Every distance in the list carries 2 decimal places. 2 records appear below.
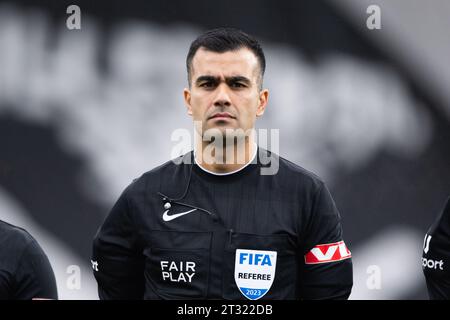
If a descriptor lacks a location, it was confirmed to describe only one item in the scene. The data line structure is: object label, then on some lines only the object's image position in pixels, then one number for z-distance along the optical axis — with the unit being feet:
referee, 15.71
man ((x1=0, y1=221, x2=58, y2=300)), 16.16
